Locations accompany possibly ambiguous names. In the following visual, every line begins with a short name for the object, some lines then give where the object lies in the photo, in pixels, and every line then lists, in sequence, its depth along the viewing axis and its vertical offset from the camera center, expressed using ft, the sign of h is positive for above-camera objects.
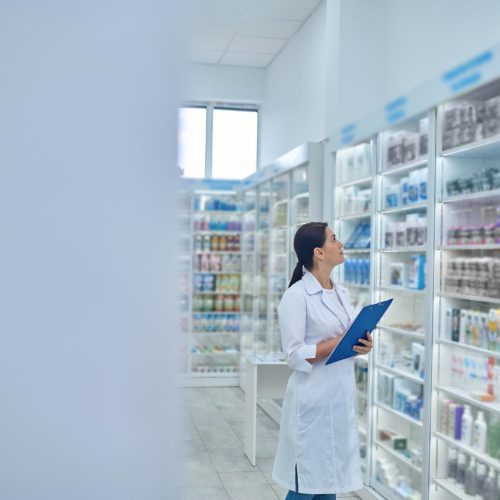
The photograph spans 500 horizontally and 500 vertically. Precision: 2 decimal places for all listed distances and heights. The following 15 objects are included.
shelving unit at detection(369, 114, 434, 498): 14.34 -1.19
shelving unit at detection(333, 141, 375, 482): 17.40 +0.81
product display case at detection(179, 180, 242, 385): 33.45 -1.56
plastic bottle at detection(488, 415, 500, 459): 12.05 -3.33
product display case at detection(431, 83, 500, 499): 12.12 -0.84
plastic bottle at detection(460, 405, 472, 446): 12.73 -3.30
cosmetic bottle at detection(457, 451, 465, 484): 12.99 -4.17
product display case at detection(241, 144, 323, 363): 21.40 +1.16
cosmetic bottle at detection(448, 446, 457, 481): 13.30 -4.19
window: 35.04 +6.06
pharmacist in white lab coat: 9.63 -2.16
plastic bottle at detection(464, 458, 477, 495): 12.53 -4.25
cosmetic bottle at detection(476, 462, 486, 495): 12.30 -4.10
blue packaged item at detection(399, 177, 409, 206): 15.28 +1.55
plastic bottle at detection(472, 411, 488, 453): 12.41 -3.34
